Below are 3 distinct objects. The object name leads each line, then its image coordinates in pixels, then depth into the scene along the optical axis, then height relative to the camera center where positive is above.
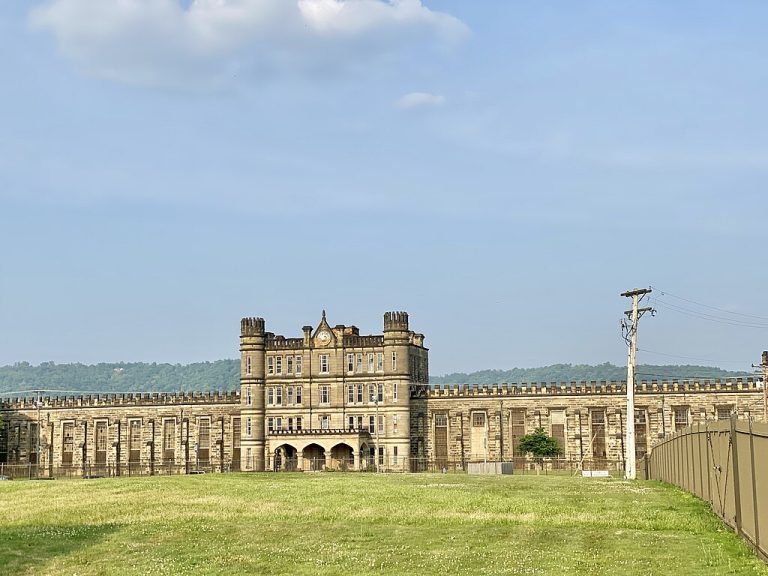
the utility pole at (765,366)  84.56 +1.86
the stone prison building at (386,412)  101.81 -2.19
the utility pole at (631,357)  70.66 +2.25
